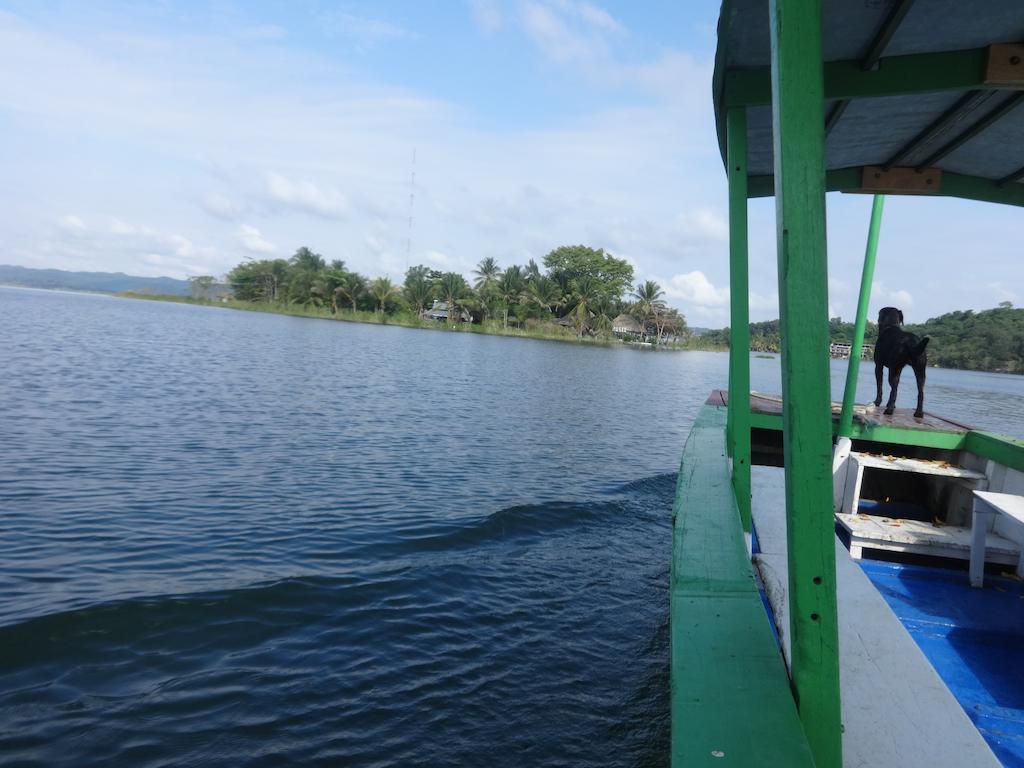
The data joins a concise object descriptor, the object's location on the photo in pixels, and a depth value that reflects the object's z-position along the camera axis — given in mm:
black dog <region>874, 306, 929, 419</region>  6586
